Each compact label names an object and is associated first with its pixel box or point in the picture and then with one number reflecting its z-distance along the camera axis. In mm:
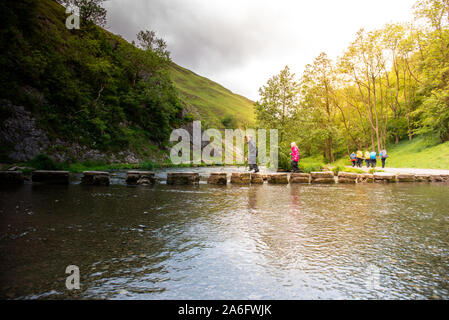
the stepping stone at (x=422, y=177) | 14930
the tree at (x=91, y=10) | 36062
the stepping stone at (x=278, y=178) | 13711
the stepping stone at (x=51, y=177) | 12273
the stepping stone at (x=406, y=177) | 14750
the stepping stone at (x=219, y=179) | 13062
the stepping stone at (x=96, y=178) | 12320
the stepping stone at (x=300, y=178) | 14367
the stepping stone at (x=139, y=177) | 13008
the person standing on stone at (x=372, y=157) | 23942
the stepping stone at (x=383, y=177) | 14453
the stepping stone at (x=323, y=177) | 14031
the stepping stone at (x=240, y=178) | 13359
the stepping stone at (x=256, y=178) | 13406
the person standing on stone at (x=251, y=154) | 15281
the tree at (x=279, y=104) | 20969
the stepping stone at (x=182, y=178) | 12984
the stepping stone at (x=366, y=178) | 14529
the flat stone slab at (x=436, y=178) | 14977
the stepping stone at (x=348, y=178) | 14171
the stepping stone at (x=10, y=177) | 11453
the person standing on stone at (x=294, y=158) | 15945
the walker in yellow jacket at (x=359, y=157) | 26469
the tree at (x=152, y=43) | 45594
